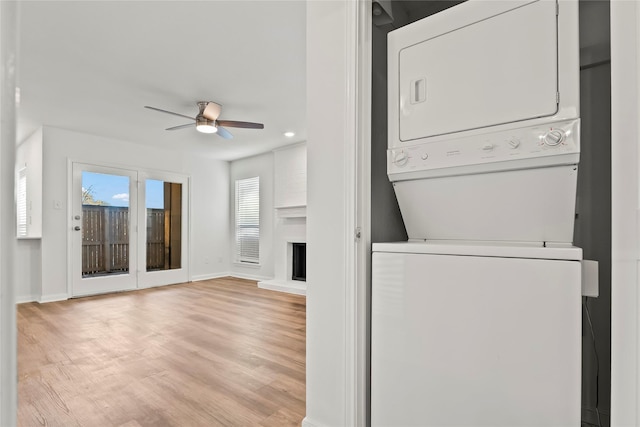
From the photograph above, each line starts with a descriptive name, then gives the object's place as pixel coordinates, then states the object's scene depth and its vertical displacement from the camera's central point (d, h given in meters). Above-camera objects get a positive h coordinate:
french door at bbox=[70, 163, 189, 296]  4.77 -0.28
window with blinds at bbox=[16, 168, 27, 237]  5.01 +0.12
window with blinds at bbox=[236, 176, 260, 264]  6.26 -0.17
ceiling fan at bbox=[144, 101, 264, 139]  3.55 +0.98
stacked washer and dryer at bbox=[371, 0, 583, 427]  1.03 -0.05
